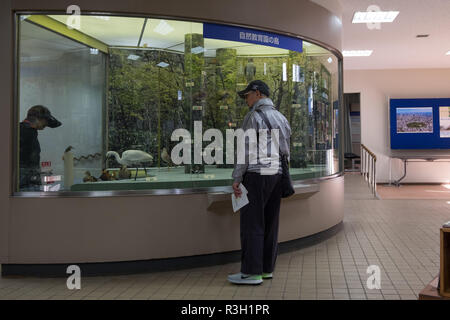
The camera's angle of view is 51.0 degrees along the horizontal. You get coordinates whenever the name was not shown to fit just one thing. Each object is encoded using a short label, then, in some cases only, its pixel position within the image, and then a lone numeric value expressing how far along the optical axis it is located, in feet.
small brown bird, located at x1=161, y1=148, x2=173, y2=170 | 15.25
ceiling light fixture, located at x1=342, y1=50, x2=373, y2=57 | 37.91
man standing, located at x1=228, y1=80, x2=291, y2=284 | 13.17
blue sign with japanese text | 15.76
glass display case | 14.17
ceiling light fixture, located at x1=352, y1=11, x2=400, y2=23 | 26.53
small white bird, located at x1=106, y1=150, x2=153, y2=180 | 14.85
